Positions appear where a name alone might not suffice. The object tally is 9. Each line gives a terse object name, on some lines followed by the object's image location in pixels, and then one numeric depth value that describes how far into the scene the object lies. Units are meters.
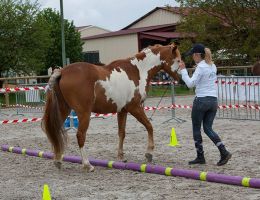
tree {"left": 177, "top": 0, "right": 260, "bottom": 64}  28.22
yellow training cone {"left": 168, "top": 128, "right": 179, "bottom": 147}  10.18
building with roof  44.36
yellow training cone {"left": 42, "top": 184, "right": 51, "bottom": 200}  5.70
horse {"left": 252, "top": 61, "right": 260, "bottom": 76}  18.45
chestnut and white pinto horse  7.88
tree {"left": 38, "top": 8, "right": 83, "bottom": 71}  42.47
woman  7.79
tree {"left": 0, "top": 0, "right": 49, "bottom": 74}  32.28
